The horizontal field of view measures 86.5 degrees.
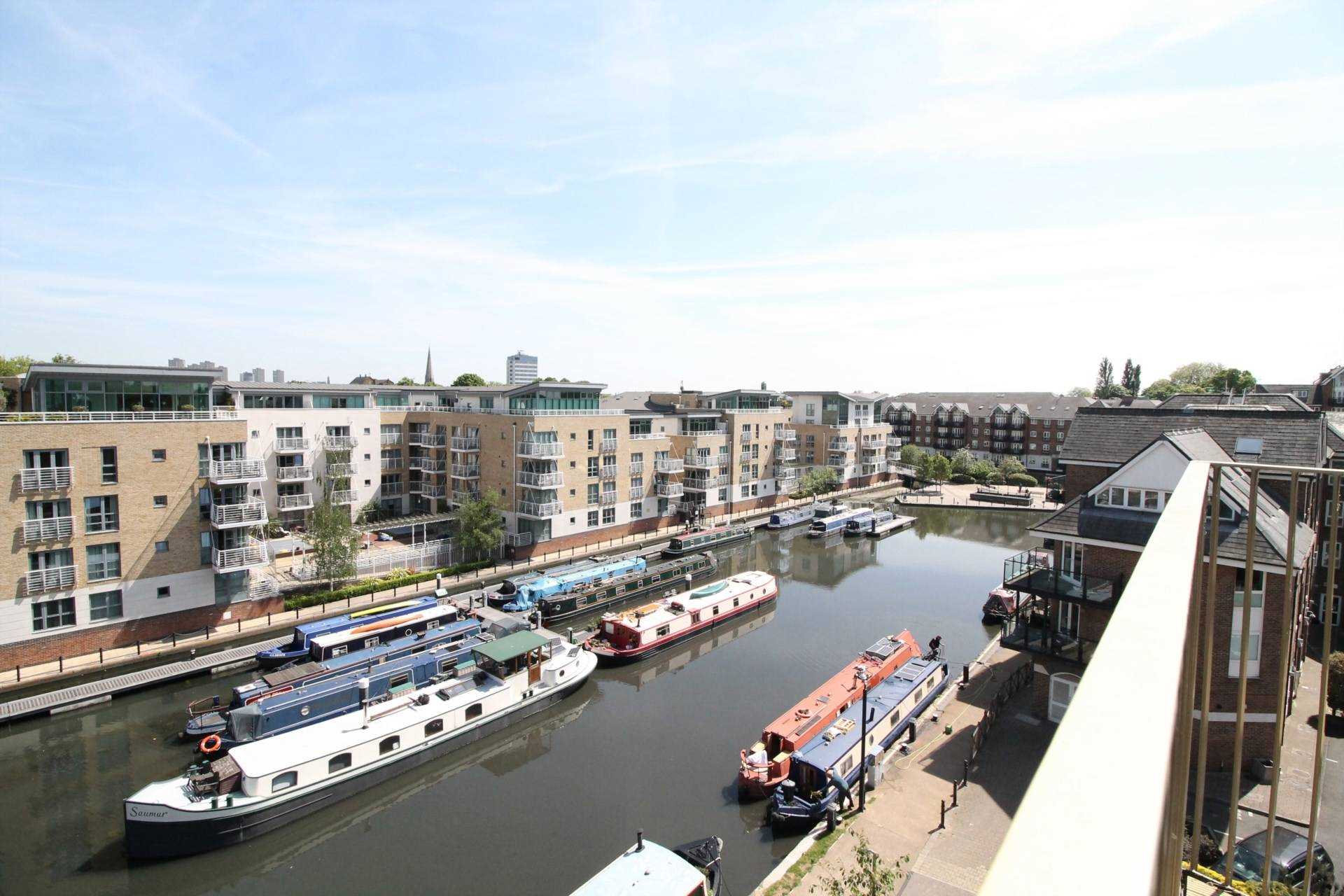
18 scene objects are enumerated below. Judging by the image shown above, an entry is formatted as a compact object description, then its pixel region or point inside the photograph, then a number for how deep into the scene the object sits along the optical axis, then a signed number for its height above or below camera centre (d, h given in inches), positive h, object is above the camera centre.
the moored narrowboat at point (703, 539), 1659.7 -333.2
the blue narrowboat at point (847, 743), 668.1 -356.8
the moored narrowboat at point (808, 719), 715.4 -349.2
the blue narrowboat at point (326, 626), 991.6 -329.1
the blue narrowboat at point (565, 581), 1220.5 -322.5
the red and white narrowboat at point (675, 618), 1090.1 -350.0
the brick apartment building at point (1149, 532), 631.2 -123.5
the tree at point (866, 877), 499.8 -346.9
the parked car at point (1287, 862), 453.4 -302.5
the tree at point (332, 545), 1224.2 -244.8
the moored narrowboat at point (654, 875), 533.0 -359.2
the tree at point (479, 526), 1427.2 -248.8
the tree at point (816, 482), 2364.7 -257.0
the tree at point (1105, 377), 4279.0 +176.7
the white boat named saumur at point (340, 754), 647.1 -365.3
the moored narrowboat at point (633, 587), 1229.7 -347.5
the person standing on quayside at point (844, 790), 674.8 -366.3
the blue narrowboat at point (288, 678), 828.0 -338.3
